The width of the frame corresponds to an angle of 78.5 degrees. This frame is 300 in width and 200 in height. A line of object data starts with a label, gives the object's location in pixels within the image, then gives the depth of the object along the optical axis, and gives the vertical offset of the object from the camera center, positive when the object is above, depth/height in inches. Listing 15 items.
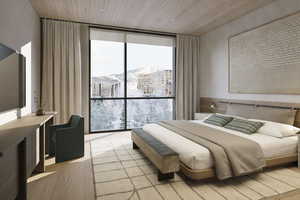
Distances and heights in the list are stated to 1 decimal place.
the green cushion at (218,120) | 152.2 -17.0
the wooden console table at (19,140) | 61.6 -14.0
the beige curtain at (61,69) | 175.0 +30.3
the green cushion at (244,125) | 127.5 -18.7
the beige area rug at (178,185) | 84.5 -43.5
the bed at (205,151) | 91.5 -28.0
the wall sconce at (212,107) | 204.0 -7.9
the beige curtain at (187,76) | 223.5 +29.5
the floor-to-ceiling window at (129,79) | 201.5 +24.2
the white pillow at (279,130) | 116.0 -19.4
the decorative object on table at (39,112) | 129.0 -8.6
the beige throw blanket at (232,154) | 92.1 -28.2
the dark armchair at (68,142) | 123.3 -29.0
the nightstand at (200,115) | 198.2 -17.2
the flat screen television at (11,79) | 80.4 +10.2
